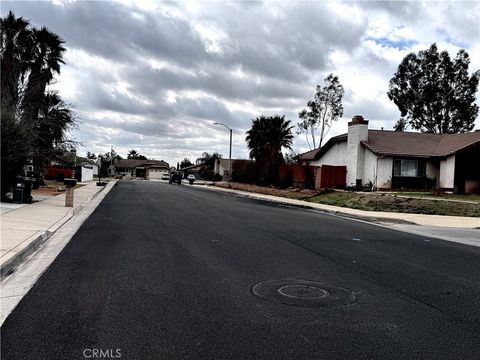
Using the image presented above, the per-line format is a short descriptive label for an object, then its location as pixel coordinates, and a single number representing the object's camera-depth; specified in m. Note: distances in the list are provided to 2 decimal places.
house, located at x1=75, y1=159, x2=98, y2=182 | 55.86
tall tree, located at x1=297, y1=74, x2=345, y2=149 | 62.03
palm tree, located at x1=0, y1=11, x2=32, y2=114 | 28.53
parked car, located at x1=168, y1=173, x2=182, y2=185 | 65.14
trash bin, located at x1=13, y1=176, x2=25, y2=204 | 17.50
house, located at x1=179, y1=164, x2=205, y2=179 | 111.72
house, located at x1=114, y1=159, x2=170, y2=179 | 130.38
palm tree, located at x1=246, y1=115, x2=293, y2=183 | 61.09
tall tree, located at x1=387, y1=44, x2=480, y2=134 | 56.78
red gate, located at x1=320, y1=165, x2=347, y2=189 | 36.97
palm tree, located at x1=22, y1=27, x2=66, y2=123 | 31.58
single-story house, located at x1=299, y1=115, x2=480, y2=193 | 32.69
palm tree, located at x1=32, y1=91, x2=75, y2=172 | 30.08
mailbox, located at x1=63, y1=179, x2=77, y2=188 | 18.48
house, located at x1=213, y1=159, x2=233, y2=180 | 81.82
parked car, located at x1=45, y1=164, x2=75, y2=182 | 46.81
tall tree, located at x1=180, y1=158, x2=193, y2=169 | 163.27
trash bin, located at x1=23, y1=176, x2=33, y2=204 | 18.00
